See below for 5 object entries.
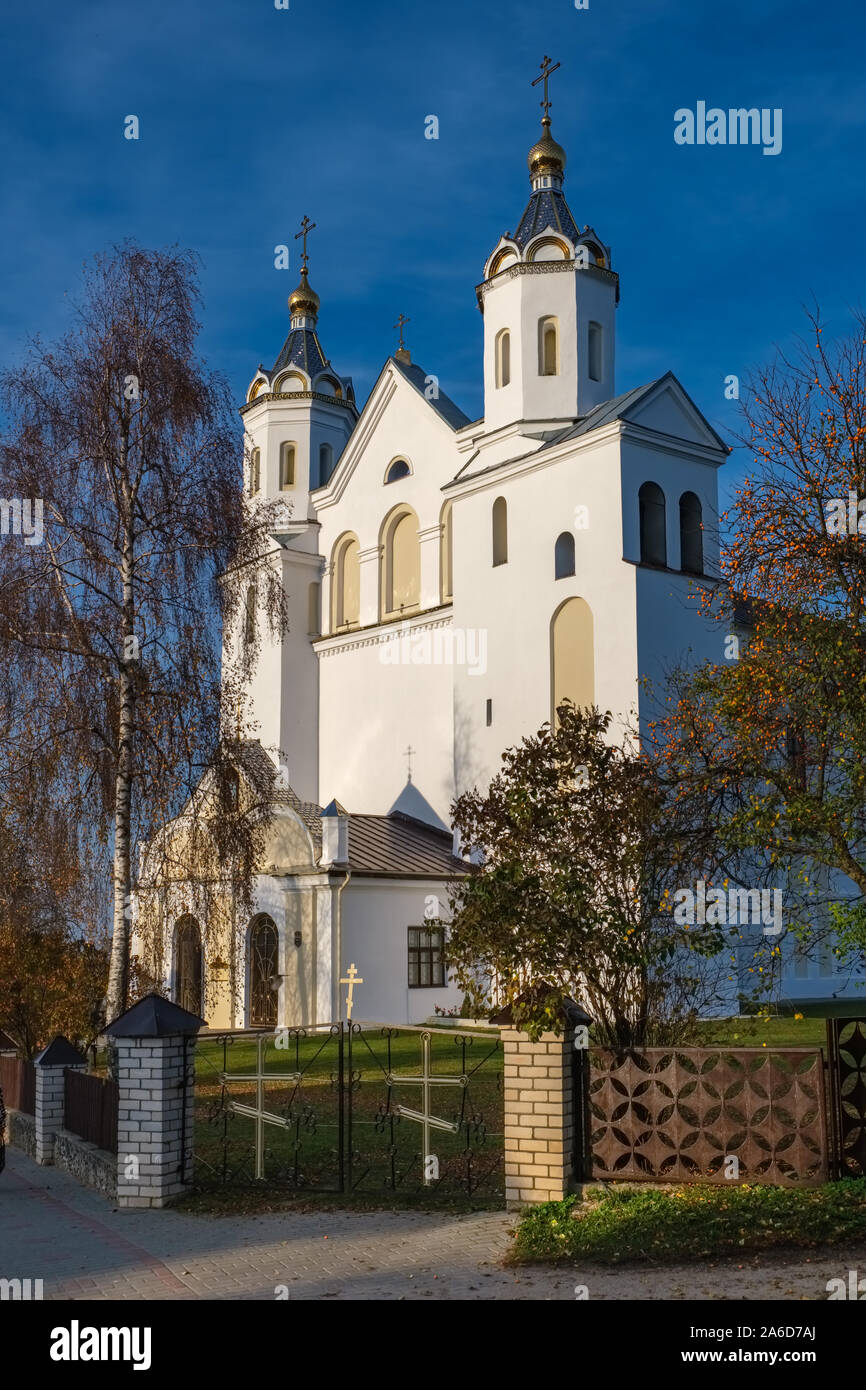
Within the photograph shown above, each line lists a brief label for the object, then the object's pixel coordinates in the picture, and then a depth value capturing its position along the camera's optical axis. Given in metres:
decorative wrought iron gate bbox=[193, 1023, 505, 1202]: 10.51
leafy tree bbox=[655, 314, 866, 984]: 11.66
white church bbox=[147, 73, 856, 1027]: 25.00
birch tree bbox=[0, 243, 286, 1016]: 15.77
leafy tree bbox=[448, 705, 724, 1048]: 10.35
